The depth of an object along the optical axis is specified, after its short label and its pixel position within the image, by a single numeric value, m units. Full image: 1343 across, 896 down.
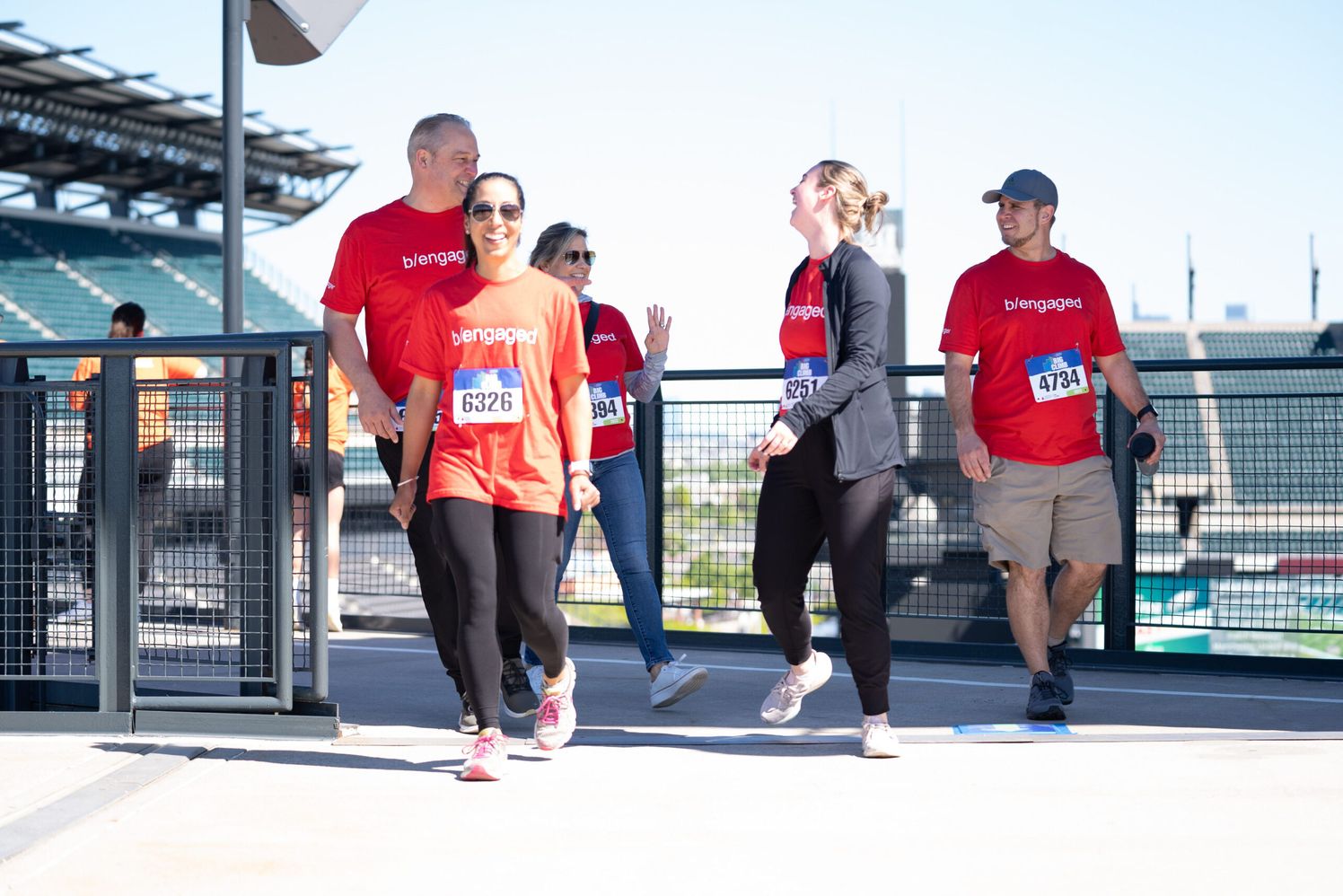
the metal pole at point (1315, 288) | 81.72
